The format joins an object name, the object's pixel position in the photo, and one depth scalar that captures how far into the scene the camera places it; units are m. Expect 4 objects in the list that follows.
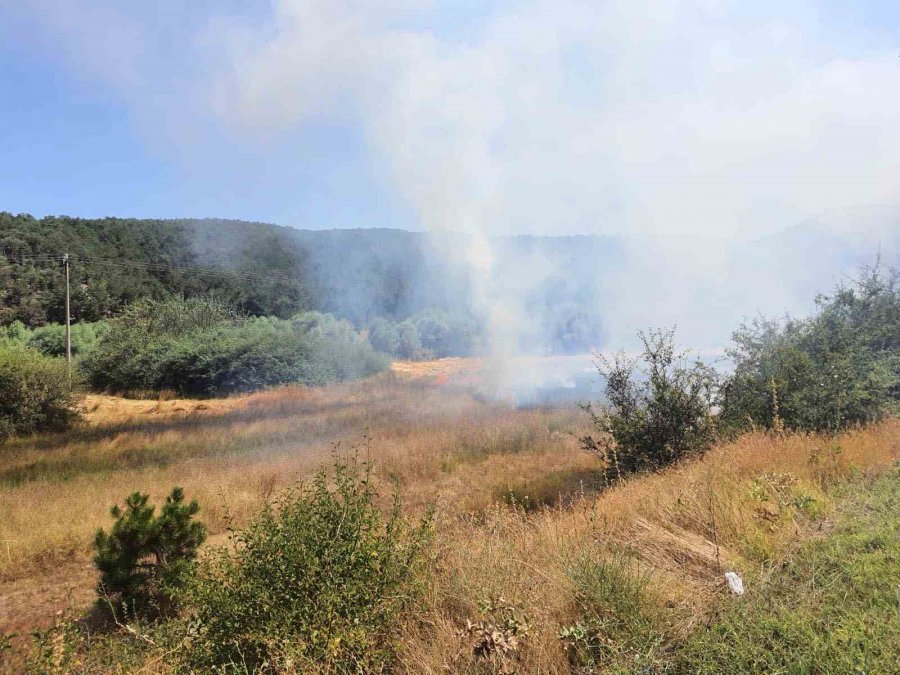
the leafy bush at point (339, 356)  27.71
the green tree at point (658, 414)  8.51
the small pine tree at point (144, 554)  5.34
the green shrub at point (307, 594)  2.82
